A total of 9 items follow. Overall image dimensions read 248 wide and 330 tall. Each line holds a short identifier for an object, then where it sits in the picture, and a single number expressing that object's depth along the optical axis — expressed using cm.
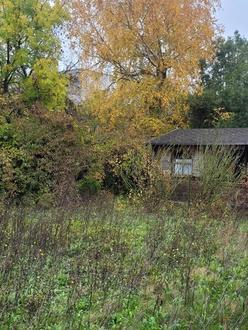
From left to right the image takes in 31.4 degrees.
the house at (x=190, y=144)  1579
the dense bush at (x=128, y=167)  1415
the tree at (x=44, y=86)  1855
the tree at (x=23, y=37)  1856
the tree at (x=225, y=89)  2747
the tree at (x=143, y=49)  2217
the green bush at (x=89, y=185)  1711
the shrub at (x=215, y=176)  1359
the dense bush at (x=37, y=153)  1434
